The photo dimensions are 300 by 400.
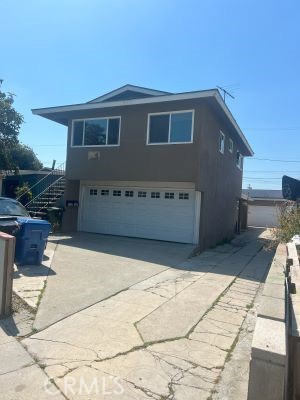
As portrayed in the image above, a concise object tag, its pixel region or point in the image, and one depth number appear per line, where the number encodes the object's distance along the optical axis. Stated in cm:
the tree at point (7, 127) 1809
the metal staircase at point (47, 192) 1550
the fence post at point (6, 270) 503
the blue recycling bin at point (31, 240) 800
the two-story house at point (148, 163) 1276
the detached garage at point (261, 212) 3394
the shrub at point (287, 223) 848
